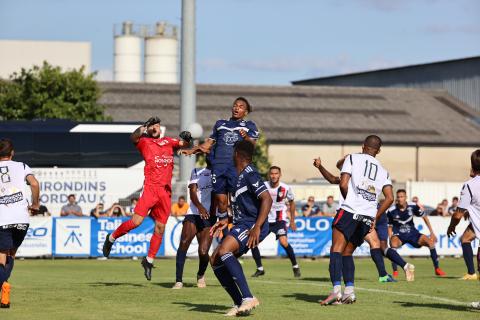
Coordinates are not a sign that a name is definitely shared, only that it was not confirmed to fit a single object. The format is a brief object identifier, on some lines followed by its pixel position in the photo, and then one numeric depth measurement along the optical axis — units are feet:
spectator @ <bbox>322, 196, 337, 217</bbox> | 117.91
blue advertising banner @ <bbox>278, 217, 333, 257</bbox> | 108.88
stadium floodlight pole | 120.16
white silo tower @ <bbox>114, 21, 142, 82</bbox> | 349.00
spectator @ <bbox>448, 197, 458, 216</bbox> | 121.54
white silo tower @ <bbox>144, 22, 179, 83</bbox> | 340.59
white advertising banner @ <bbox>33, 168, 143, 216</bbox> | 122.01
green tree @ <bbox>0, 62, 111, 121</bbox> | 209.97
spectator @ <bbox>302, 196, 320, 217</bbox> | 114.39
